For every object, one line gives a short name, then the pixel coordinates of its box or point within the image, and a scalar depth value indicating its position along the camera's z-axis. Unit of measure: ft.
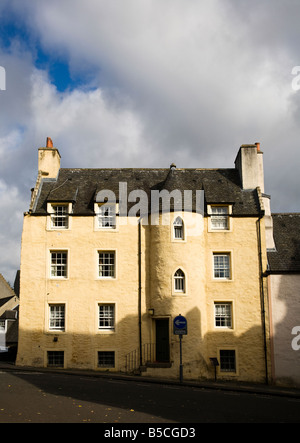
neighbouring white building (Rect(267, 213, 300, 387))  82.28
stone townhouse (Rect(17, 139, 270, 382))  83.66
